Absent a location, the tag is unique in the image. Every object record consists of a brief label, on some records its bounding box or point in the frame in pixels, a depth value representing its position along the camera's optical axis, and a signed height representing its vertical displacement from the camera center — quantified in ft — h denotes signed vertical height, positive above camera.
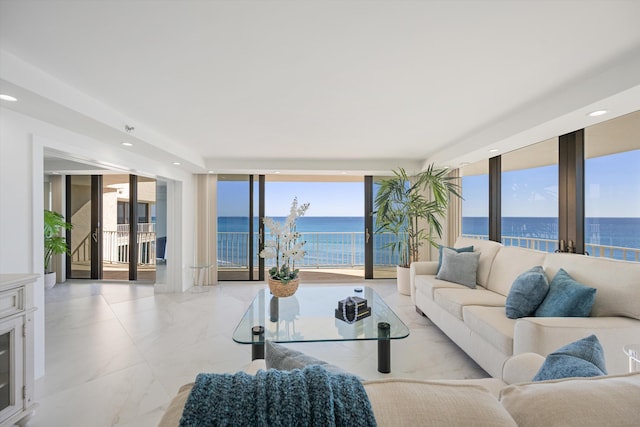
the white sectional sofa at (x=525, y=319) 6.22 -2.55
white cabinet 5.86 -2.80
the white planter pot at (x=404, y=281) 16.08 -3.71
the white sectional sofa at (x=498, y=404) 1.94 -1.33
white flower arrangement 10.05 -1.15
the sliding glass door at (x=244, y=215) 19.38 -0.02
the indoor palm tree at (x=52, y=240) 15.62 -1.42
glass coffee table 7.55 -3.16
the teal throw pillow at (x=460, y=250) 12.45 -1.53
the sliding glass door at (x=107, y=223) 19.34 -0.60
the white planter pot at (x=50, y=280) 17.11 -3.87
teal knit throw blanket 1.83 -1.23
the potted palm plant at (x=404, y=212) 15.84 +0.13
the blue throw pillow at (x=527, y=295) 7.75 -2.18
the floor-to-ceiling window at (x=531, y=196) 11.62 +0.78
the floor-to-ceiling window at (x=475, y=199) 15.56 +0.85
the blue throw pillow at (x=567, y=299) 6.83 -2.06
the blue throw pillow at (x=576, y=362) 3.14 -1.68
